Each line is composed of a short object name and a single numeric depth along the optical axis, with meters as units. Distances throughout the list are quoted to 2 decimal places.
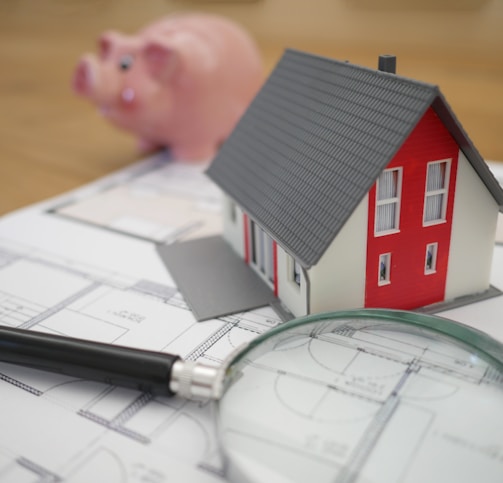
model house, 0.28
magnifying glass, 0.24
